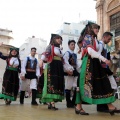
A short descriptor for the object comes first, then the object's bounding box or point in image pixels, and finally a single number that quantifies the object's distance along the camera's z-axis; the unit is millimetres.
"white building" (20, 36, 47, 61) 29621
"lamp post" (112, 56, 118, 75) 9644
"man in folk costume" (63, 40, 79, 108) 4209
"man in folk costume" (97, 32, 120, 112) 3047
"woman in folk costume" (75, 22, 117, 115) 2832
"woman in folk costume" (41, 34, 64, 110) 3686
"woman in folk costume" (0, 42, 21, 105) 4764
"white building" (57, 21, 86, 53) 30730
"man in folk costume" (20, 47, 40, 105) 4743
